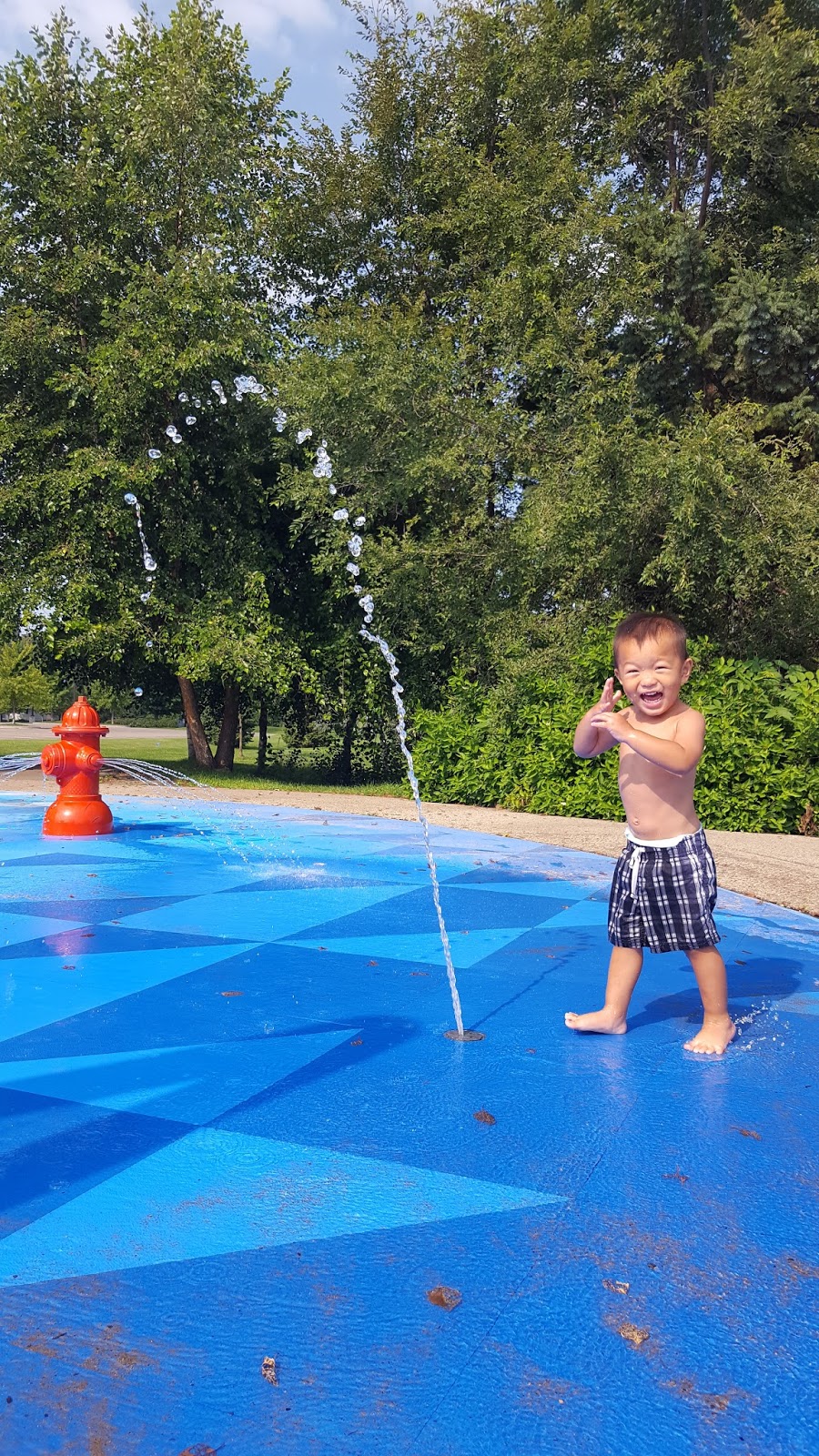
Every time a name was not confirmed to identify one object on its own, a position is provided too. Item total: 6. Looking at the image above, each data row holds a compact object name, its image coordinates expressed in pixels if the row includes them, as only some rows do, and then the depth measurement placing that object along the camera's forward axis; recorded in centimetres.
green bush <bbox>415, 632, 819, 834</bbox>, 971
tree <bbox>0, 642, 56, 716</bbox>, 3791
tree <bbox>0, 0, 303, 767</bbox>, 1407
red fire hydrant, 823
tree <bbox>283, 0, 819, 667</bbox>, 1186
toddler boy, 360
